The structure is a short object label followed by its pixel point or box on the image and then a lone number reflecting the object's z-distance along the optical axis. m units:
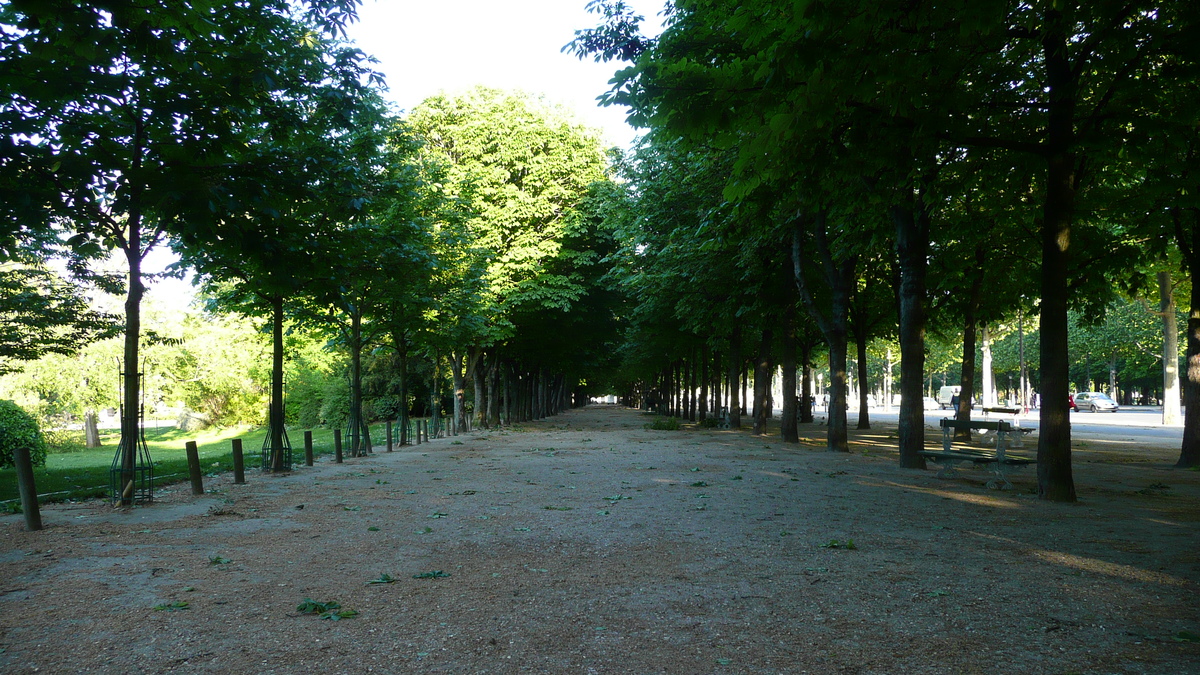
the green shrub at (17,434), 16.62
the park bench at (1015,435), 20.53
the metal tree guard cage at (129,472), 10.54
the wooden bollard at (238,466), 13.43
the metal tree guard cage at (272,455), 15.77
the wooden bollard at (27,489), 8.62
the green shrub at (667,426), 32.34
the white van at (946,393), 67.22
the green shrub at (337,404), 41.16
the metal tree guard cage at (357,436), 19.94
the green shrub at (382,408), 41.75
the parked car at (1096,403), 52.44
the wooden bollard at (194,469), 11.74
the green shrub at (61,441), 30.22
